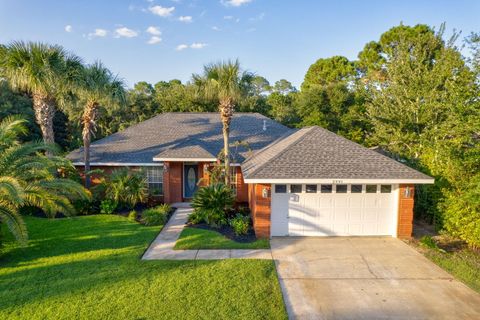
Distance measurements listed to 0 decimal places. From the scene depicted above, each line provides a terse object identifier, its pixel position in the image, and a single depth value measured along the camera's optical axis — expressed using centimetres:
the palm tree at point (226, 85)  1251
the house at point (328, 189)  977
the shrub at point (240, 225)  1034
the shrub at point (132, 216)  1219
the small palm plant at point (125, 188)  1330
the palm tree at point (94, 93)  1323
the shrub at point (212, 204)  1124
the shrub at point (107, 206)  1298
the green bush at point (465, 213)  907
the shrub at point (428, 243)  937
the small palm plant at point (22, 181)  781
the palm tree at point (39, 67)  1247
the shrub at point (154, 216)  1159
